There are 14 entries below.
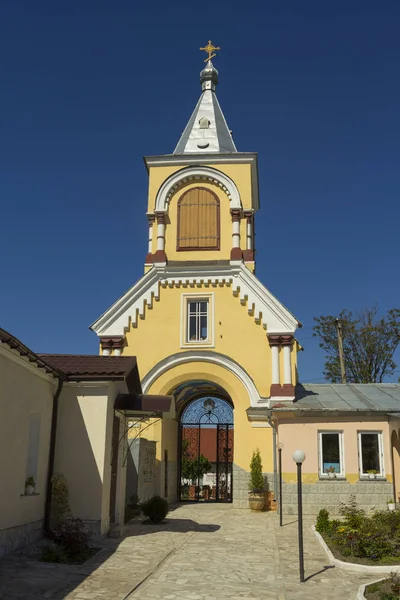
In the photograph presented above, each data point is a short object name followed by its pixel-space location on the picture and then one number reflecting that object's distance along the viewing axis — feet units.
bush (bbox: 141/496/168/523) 53.36
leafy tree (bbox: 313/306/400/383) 125.08
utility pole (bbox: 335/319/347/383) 114.42
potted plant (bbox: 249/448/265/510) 65.41
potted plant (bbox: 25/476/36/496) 39.47
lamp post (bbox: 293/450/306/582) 31.91
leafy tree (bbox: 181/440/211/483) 95.96
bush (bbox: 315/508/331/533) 46.91
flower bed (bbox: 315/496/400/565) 35.91
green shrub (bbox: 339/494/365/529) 42.75
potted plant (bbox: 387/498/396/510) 58.96
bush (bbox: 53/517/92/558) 37.19
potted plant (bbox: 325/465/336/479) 61.57
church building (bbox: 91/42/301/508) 71.26
